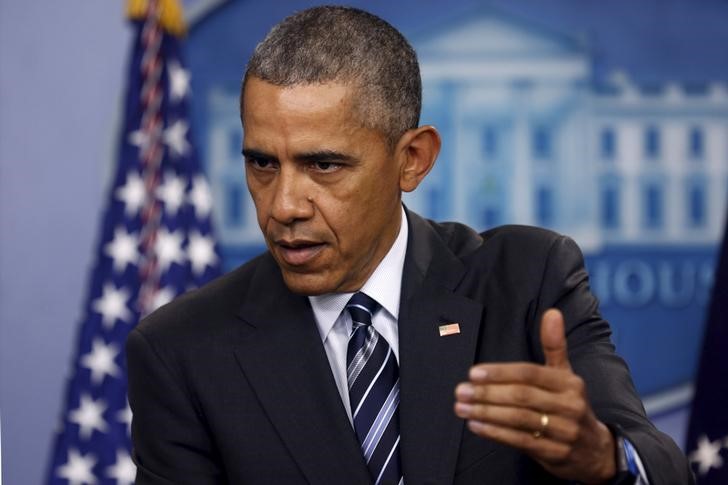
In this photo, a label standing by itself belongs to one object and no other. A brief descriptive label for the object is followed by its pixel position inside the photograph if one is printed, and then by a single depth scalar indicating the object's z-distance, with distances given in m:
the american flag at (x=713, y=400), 7.06
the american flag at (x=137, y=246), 7.50
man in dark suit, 4.04
